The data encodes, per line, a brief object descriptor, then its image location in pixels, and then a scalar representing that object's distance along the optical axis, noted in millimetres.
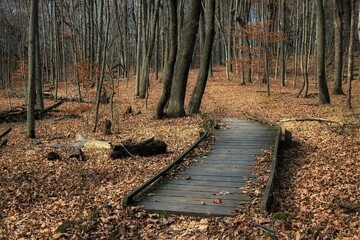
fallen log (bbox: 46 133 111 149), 11161
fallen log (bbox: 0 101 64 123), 17156
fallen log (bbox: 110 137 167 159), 9828
